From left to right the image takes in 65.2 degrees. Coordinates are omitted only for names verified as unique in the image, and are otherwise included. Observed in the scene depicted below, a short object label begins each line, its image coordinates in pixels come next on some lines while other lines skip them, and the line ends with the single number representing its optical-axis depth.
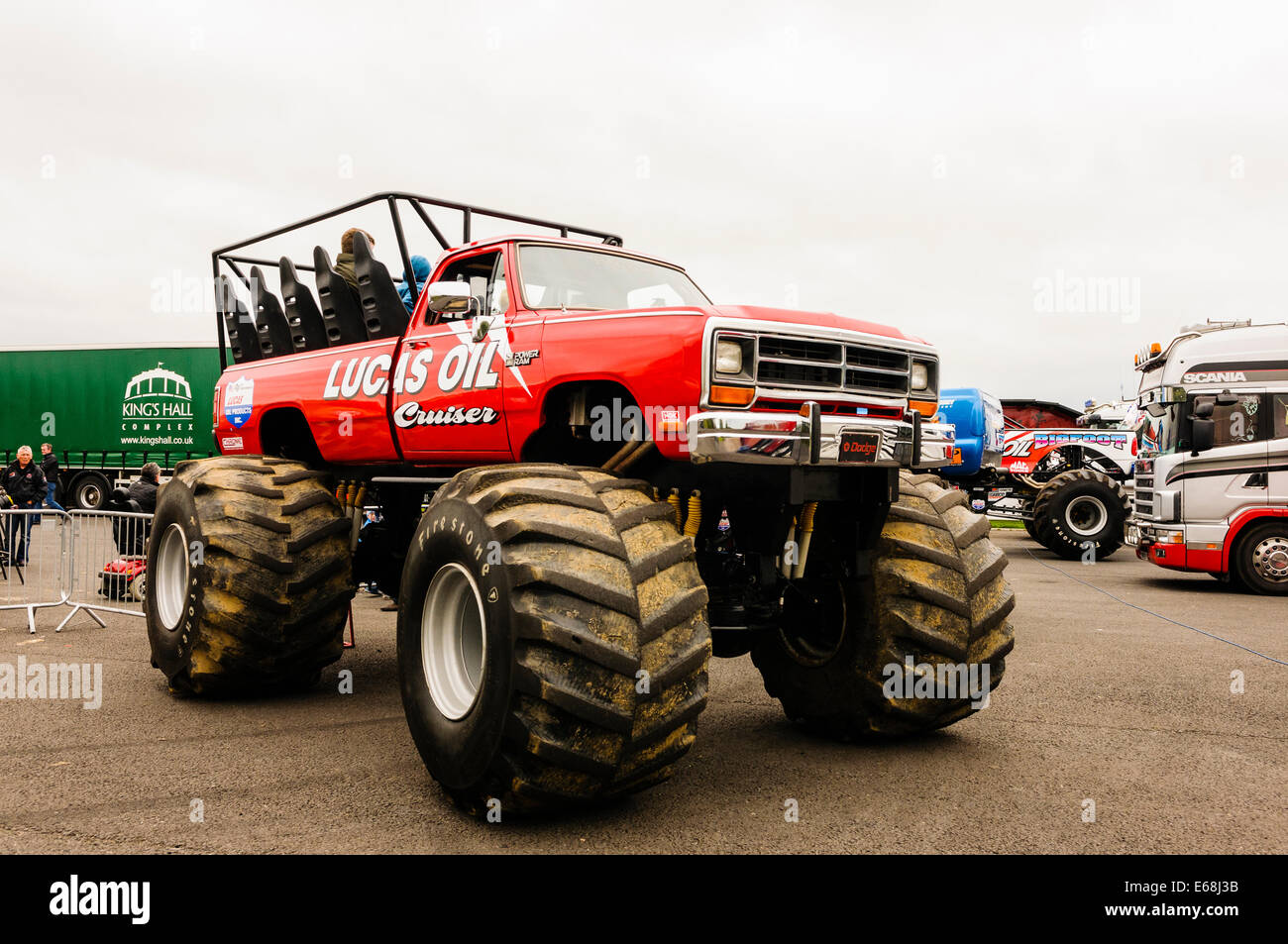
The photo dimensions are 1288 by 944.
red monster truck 3.98
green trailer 26.19
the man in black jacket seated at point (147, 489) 13.59
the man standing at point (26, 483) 16.67
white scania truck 13.49
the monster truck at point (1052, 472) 16.75
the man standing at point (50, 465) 19.73
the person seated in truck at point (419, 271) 6.97
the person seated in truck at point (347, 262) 7.03
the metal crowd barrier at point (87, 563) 10.25
